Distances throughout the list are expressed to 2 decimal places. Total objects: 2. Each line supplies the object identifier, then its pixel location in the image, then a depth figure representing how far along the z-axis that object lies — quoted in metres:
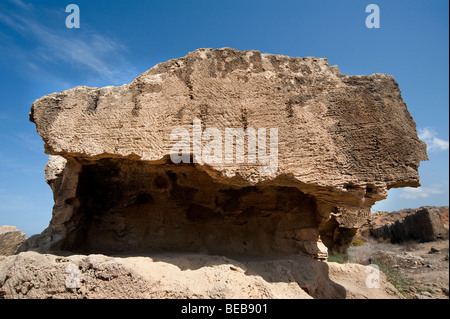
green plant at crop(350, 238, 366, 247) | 14.13
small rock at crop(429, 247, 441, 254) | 10.11
